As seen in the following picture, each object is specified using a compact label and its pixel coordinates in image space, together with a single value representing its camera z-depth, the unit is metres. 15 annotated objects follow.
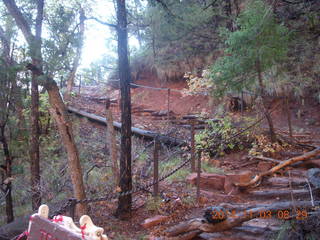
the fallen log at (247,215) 3.71
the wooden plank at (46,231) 1.93
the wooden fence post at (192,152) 6.88
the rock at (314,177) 4.71
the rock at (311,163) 6.14
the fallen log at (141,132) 9.09
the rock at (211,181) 6.32
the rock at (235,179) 5.89
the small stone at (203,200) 5.66
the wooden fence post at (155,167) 5.79
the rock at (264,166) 6.69
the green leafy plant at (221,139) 7.95
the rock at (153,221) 4.91
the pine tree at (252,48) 6.62
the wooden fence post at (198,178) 5.43
